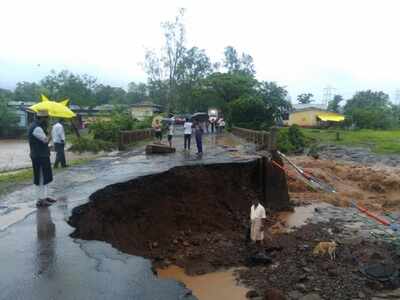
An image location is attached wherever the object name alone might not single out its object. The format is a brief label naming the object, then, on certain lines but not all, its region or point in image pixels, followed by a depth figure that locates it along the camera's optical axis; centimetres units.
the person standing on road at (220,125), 3412
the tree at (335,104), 7566
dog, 890
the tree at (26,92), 7372
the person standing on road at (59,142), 1385
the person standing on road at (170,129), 2109
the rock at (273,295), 611
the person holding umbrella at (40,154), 812
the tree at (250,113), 3719
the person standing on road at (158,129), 2289
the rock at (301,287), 712
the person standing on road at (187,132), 1917
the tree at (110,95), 8375
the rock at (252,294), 684
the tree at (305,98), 8869
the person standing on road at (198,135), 1742
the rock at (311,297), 660
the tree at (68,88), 6116
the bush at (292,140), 3253
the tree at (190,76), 4953
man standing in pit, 922
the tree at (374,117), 5684
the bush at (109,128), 2685
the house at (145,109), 6553
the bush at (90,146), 2356
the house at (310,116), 6372
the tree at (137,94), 9100
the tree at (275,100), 3791
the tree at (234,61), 7100
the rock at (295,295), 678
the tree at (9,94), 7086
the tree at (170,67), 4706
